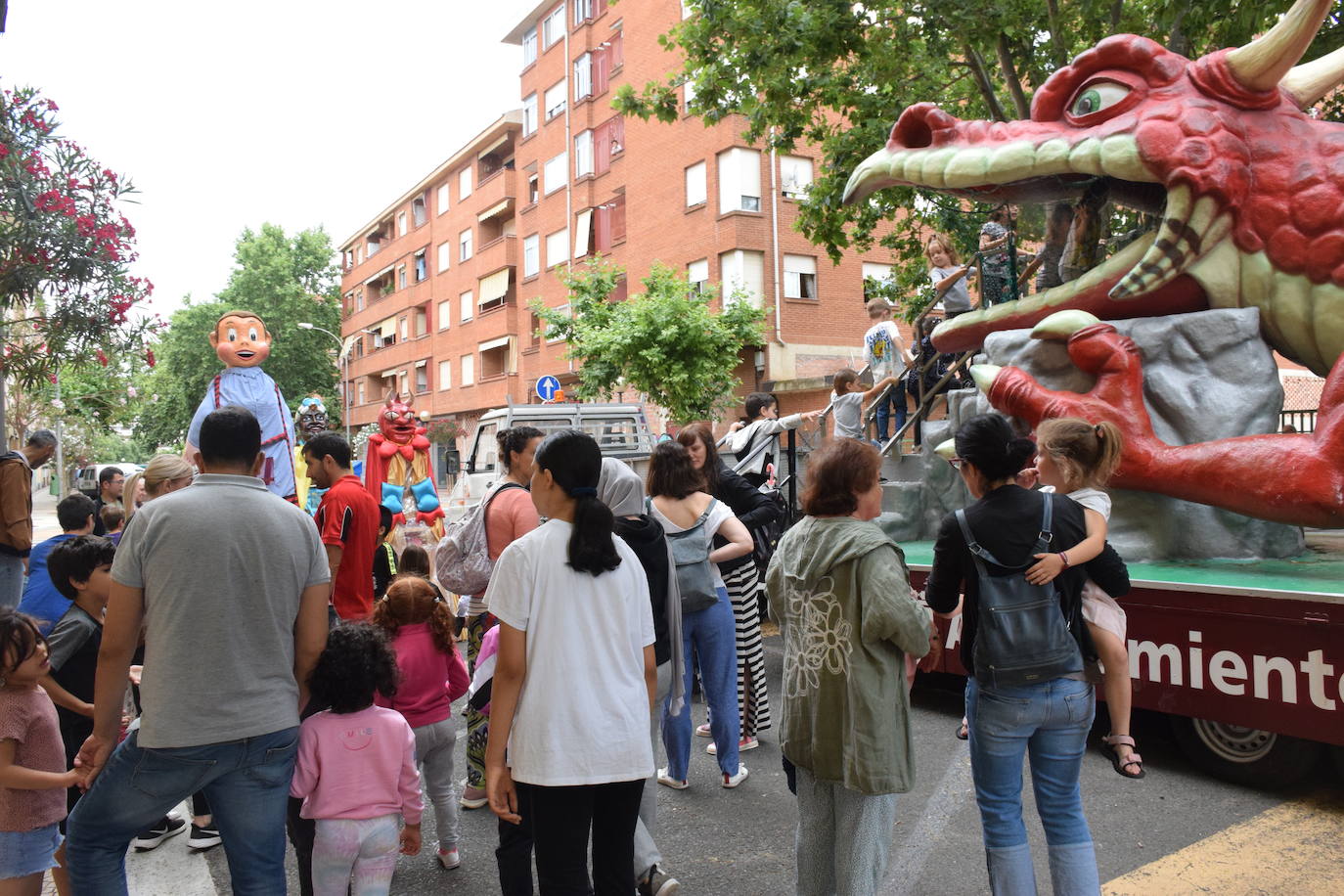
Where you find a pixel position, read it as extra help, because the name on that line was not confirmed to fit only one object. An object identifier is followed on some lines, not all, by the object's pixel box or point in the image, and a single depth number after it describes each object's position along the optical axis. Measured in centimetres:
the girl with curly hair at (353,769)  279
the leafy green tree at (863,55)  966
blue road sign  1753
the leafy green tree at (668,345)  1947
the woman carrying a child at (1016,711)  284
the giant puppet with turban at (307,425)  1012
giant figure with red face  1006
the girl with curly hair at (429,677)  369
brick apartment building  2325
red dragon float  507
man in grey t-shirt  245
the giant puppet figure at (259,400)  504
